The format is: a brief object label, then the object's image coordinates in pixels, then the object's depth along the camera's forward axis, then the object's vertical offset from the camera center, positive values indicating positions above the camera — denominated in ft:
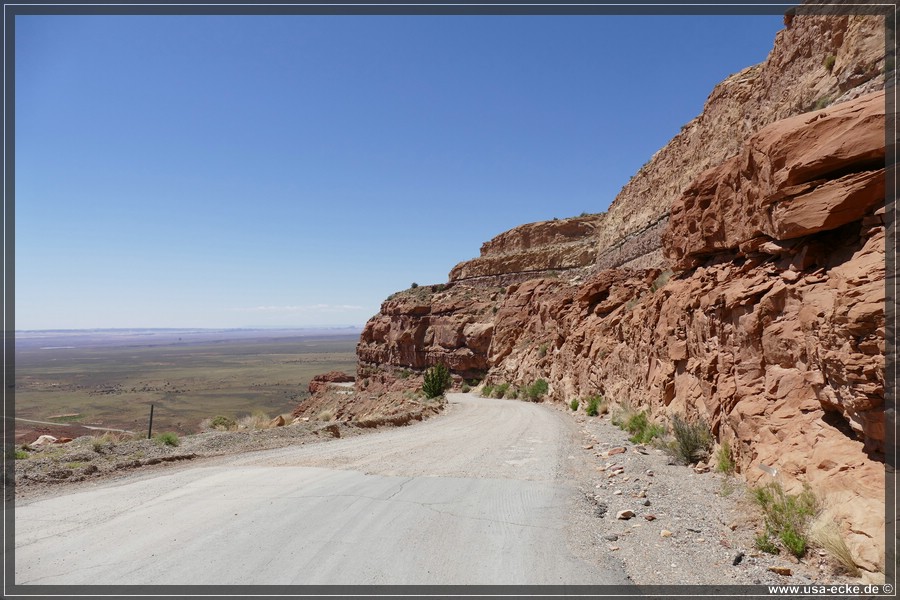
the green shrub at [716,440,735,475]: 26.25 -9.08
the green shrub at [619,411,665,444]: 38.55 -11.19
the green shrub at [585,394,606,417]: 63.10 -14.10
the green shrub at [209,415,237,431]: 58.23 -14.96
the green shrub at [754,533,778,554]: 17.04 -8.99
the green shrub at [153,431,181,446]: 38.60 -11.10
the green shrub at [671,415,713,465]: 29.96 -9.02
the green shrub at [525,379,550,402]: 96.68 -17.89
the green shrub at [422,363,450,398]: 119.34 -20.26
